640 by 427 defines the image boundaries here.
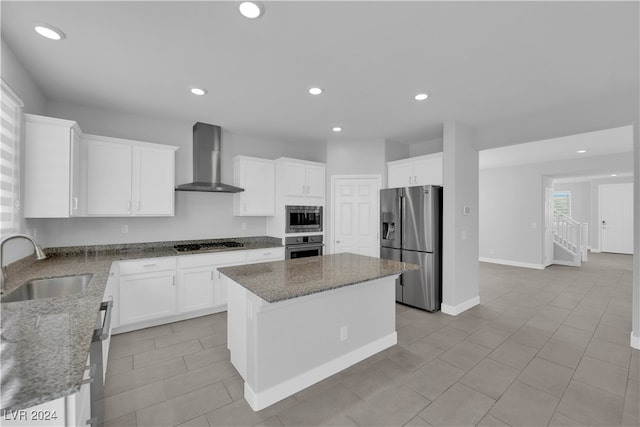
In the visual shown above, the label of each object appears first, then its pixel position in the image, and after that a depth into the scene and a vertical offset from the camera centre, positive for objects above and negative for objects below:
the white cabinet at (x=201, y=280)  3.43 -0.85
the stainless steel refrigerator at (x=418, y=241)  3.87 -0.39
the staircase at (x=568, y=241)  7.06 -0.72
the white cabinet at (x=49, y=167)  2.42 +0.43
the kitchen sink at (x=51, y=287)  1.94 -0.55
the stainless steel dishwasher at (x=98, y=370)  1.38 -0.89
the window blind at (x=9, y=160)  2.06 +0.43
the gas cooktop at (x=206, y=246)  3.66 -0.45
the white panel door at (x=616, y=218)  8.62 -0.12
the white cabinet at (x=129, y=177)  3.14 +0.45
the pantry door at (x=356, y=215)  4.62 -0.01
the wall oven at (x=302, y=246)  4.35 -0.52
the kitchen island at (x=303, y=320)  1.98 -0.89
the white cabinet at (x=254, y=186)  4.24 +0.45
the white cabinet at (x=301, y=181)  4.38 +0.55
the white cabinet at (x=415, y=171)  4.04 +0.67
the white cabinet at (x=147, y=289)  3.08 -0.87
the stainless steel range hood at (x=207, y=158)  3.94 +0.83
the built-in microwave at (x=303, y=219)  4.39 -0.08
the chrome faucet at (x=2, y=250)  1.59 -0.21
